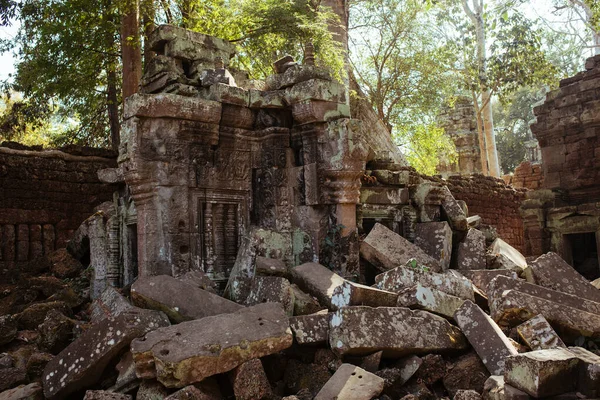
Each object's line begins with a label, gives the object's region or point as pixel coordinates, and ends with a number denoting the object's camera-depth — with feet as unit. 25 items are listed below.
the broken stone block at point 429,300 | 15.17
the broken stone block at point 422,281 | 16.58
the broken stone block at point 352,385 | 11.86
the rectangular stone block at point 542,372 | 11.36
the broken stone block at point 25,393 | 12.96
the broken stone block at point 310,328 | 13.93
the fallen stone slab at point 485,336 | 13.26
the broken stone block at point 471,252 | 22.18
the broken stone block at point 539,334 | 13.71
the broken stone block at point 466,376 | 13.39
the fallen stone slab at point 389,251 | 20.22
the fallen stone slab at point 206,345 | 11.80
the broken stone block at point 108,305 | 15.80
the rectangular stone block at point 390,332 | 13.37
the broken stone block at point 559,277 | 18.12
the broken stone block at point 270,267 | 17.38
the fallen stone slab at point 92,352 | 12.91
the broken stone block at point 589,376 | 11.50
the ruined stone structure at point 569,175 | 39.78
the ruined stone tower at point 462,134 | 90.99
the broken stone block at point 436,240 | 22.09
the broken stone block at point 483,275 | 19.48
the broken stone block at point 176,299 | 14.46
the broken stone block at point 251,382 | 12.10
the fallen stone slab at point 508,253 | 22.39
